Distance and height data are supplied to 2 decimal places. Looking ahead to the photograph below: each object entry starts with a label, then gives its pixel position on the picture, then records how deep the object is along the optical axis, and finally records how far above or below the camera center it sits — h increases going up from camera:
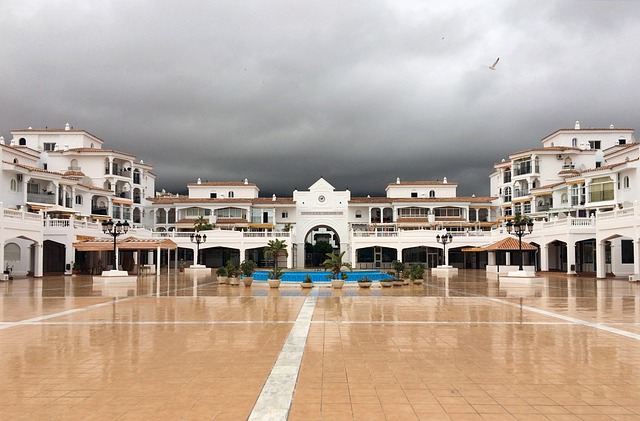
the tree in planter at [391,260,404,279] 30.56 -1.84
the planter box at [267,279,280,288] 27.09 -2.33
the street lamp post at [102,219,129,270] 30.25 +0.76
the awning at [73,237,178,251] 36.84 -0.33
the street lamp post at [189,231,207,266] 44.51 +0.10
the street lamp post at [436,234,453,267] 44.00 -0.26
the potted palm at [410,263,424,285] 29.65 -2.26
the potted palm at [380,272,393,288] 27.69 -2.45
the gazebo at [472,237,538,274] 37.62 -2.11
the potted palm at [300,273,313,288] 26.09 -2.31
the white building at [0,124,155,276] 39.78 +5.10
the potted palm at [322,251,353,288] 26.22 -1.52
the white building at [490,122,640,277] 37.78 +4.01
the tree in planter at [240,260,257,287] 28.46 -1.80
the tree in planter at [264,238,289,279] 31.42 -0.56
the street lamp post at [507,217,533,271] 31.27 +0.55
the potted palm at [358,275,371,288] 26.58 -2.34
